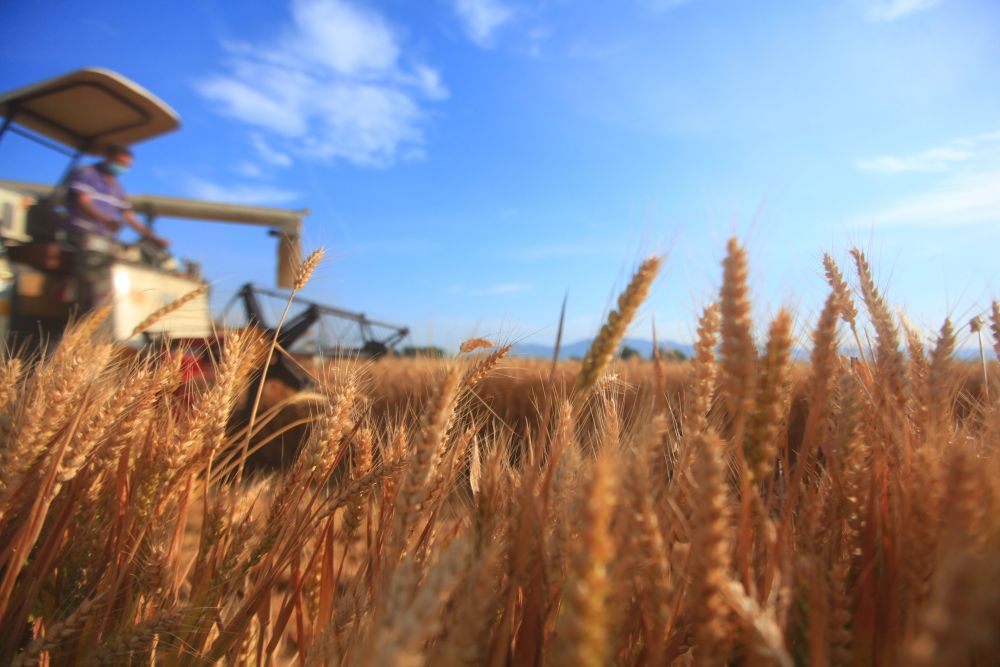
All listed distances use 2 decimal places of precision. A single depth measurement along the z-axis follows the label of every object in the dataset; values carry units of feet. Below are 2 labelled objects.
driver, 15.96
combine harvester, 15.69
